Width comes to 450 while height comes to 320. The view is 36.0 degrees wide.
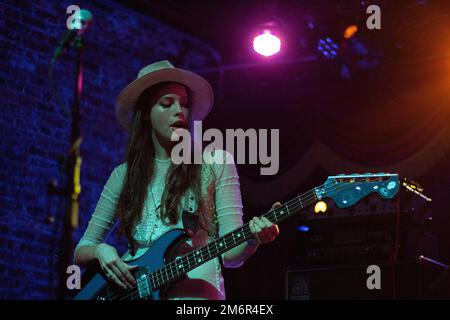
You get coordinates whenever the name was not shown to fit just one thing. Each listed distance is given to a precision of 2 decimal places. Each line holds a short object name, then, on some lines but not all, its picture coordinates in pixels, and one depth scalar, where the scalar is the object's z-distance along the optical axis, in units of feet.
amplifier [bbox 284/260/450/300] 14.16
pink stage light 20.53
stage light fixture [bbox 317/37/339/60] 20.61
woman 10.16
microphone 11.77
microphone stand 10.30
